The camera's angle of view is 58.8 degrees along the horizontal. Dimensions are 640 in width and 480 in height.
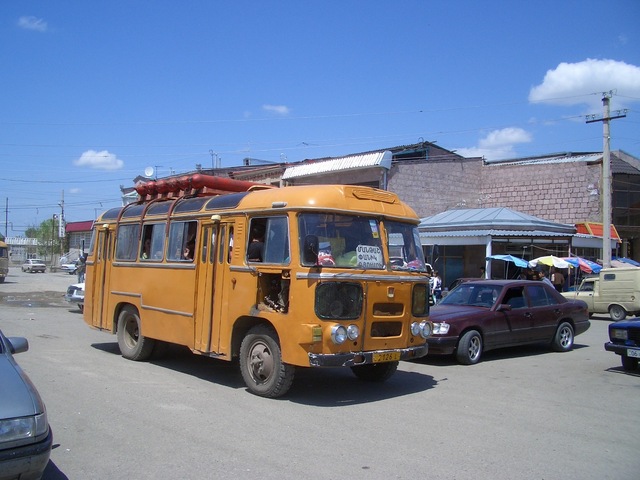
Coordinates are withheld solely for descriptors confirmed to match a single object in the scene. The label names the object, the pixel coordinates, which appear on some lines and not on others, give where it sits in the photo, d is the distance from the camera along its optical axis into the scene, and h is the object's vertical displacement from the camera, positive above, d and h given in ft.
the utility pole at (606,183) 81.82 +12.87
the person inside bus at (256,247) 25.68 +0.47
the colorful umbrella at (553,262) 76.59 +0.88
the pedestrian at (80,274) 70.50 -2.94
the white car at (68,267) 183.67 -5.85
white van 68.33 -2.76
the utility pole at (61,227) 229.45 +9.30
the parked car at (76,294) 60.29 -4.62
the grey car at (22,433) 12.60 -4.21
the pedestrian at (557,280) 82.17 -1.65
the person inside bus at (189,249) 30.09 +0.31
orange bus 23.27 -0.98
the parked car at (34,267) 191.93 -6.03
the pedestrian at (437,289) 68.17 -3.01
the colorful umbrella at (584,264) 80.02 +0.75
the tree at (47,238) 260.01 +5.40
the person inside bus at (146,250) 33.35 +0.19
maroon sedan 35.01 -3.42
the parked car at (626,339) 31.65 -3.87
